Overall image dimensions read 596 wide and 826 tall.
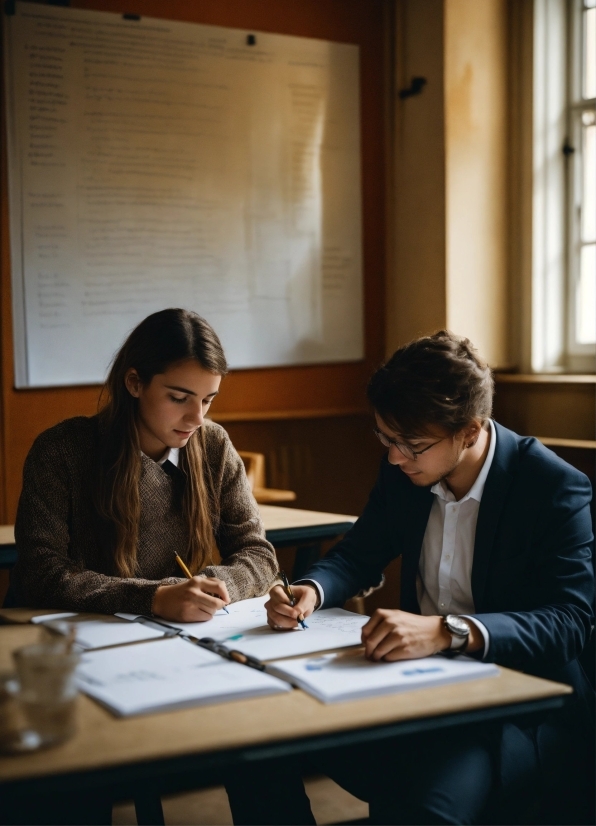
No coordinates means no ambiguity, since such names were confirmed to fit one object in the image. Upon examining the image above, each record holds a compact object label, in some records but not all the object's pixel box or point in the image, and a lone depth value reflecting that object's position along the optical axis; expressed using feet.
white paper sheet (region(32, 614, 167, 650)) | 5.19
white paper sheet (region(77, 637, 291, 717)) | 4.07
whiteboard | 12.14
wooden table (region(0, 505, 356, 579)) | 8.62
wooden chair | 11.82
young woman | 6.49
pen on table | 4.68
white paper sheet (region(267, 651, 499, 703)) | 4.20
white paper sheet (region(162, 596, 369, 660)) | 4.98
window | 12.92
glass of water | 3.61
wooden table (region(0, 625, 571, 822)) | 3.44
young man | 4.78
